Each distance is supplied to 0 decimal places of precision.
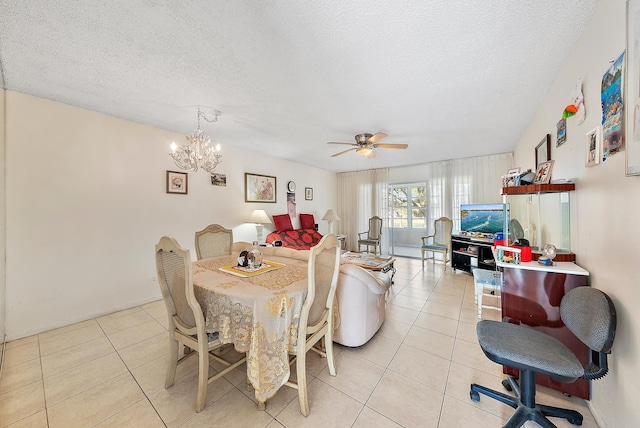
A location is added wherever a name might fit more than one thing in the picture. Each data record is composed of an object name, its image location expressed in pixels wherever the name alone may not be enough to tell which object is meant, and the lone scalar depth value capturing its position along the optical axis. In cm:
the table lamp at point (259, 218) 421
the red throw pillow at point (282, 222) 489
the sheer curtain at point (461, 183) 476
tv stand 390
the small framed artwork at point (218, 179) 383
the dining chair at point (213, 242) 277
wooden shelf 160
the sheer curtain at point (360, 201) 624
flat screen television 409
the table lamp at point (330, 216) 598
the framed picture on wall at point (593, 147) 132
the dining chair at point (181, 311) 138
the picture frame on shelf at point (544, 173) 198
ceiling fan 326
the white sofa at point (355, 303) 197
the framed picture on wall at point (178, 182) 329
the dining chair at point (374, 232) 589
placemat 177
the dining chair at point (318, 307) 141
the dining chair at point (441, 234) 483
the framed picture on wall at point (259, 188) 439
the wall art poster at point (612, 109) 112
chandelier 260
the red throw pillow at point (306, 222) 562
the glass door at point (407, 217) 604
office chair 107
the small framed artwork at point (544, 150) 221
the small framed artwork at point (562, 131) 182
